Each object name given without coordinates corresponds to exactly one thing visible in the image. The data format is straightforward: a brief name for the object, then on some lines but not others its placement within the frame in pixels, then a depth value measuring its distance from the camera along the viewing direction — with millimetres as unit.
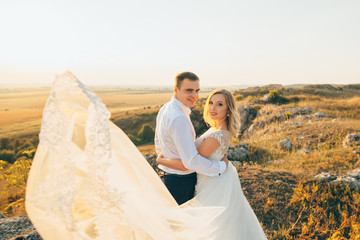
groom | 2541
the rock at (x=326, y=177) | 5394
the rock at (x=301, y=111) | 13541
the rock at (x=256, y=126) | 12988
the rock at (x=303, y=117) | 12350
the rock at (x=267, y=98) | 19206
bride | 2686
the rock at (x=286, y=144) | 8718
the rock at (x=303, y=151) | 7988
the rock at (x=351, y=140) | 7898
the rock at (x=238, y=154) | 7900
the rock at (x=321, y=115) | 12385
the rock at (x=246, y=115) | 15017
